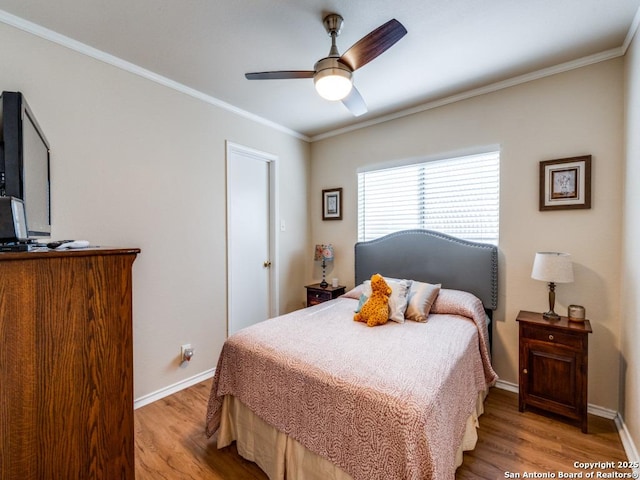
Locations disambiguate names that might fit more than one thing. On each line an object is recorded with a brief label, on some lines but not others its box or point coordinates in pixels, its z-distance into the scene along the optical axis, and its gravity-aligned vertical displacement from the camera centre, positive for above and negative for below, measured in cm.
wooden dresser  83 -40
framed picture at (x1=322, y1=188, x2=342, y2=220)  372 +40
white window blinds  271 +38
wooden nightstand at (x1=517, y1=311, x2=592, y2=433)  202 -93
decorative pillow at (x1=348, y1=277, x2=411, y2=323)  227 -50
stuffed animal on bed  217 -54
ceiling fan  152 +100
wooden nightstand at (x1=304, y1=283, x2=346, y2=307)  346 -69
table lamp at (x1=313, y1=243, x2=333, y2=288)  362 -23
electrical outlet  265 -105
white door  316 -1
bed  121 -76
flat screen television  105 +30
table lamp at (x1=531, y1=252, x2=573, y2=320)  210 -25
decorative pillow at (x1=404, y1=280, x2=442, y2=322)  229 -52
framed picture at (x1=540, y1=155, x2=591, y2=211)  224 +40
